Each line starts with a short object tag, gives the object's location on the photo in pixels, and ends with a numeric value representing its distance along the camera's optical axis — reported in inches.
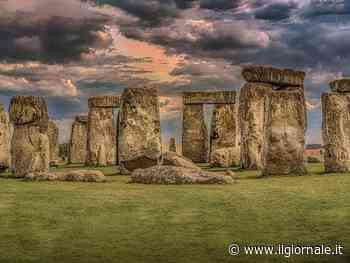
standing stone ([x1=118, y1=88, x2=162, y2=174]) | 798.2
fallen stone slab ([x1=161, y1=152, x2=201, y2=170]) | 693.5
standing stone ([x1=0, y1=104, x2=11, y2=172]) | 793.6
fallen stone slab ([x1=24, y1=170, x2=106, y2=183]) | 618.8
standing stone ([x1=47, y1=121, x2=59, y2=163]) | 1239.1
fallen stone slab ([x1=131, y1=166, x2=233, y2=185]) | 570.3
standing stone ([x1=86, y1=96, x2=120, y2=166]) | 1087.6
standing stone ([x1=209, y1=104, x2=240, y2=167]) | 1128.8
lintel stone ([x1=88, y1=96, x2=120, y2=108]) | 1123.3
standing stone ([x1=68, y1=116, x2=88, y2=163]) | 1302.9
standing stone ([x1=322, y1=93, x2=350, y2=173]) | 712.4
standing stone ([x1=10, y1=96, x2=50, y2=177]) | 689.6
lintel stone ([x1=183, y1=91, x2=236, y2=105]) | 1176.2
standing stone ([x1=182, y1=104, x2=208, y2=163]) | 1261.1
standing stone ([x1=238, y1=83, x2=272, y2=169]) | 845.0
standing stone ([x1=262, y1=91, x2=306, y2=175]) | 678.5
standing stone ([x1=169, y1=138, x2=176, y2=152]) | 1475.1
